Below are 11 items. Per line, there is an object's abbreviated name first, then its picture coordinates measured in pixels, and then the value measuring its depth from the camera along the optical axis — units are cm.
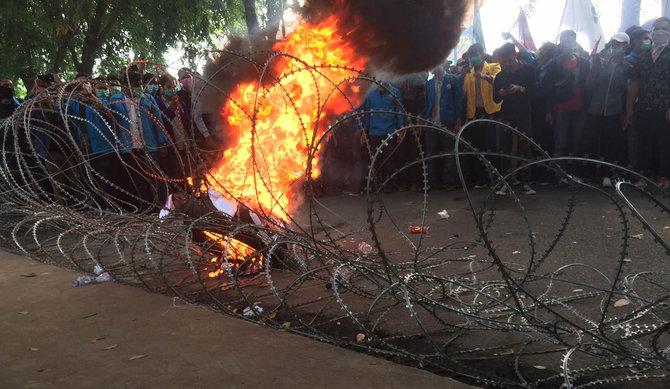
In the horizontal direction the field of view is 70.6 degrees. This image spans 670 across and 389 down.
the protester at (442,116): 848
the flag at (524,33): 1084
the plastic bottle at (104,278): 425
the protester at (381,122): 837
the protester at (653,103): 679
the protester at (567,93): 768
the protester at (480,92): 804
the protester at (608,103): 725
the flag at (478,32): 994
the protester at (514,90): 758
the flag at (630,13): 1161
